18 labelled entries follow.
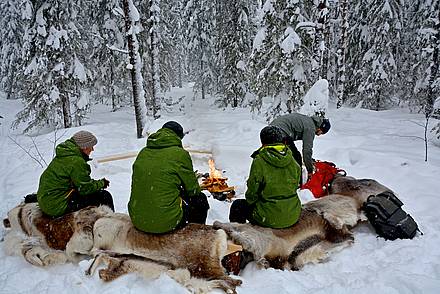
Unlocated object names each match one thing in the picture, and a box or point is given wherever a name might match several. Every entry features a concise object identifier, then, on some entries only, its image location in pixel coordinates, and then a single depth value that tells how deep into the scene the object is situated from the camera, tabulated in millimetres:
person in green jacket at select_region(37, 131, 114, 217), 4316
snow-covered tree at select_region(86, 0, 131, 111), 16531
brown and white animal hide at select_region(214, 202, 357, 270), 3871
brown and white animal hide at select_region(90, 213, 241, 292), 3578
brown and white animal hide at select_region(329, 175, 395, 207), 5182
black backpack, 4359
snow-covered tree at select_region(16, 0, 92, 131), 13469
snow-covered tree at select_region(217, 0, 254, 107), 19756
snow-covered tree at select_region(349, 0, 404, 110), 16609
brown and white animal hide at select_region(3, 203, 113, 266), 4047
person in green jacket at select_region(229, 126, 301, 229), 4055
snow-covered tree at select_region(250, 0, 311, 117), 11000
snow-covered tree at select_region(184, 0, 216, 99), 24609
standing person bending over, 6090
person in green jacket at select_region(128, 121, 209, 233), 3721
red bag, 5953
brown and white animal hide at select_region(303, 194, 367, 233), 4529
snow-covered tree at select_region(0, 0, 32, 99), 24850
